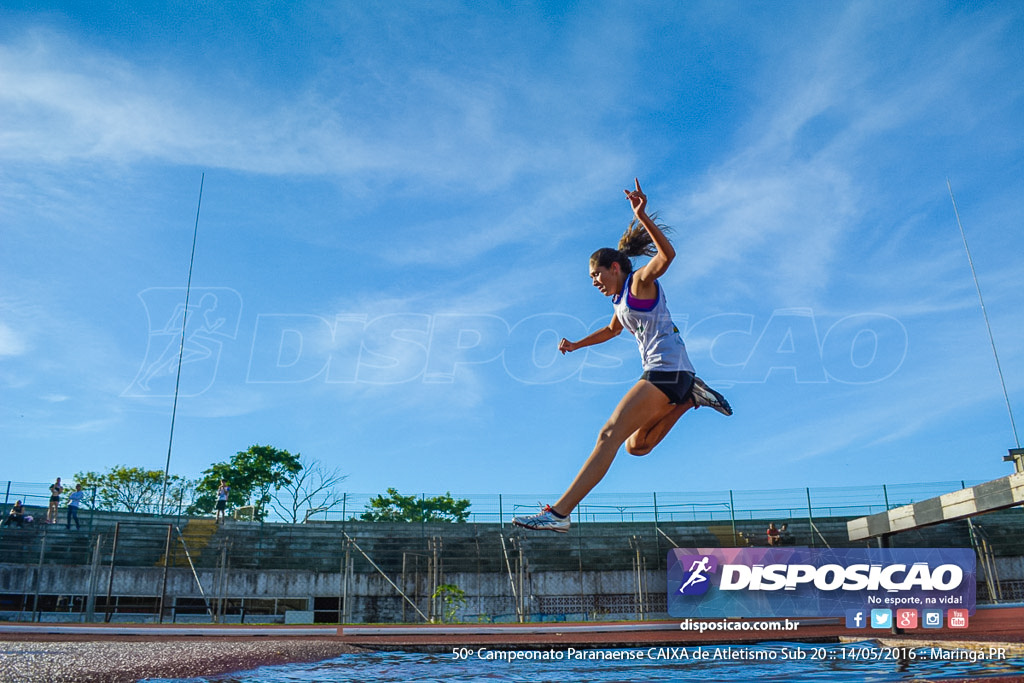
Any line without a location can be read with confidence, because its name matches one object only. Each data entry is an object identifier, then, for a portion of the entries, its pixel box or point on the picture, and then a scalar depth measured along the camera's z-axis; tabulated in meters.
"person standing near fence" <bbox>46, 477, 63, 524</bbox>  23.61
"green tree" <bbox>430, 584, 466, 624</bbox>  20.53
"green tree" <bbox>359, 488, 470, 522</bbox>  47.94
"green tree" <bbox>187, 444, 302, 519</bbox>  47.16
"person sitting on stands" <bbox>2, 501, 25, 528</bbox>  23.72
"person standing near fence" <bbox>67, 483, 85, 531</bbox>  23.75
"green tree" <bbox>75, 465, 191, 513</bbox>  45.24
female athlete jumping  3.47
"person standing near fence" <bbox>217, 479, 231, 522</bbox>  26.69
